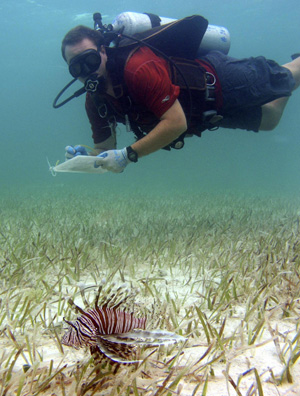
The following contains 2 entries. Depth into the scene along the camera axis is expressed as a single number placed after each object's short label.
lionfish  1.03
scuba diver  3.67
